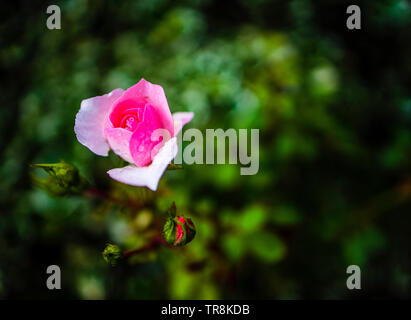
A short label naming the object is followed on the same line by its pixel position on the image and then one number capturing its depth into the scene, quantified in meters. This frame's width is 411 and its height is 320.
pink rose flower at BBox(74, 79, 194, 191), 0.29
